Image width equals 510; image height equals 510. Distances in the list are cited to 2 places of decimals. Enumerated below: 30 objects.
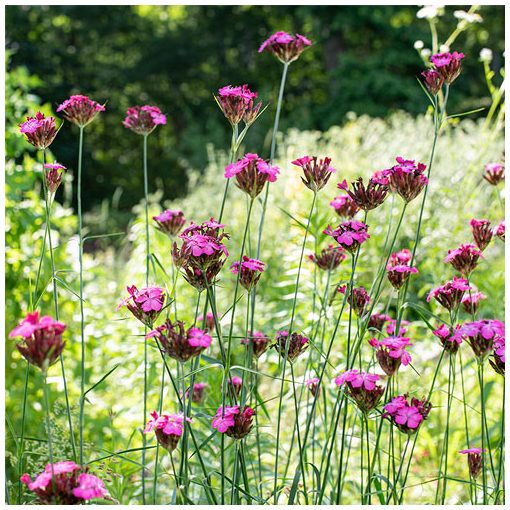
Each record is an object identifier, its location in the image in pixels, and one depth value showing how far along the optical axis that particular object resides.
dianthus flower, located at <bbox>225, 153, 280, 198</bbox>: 1.20
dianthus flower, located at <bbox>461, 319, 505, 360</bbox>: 1.25
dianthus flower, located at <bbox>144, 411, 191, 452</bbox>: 1.09
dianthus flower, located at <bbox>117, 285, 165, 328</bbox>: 1.16
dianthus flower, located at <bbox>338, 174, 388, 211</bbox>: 1.30
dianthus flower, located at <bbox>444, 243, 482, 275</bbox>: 1.46
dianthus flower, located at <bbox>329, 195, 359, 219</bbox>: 1.60
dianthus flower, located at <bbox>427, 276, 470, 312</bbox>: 1.35
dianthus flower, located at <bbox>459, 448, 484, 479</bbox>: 1.47
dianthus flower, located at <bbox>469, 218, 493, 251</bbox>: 1.54
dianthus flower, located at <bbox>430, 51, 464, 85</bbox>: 1.43
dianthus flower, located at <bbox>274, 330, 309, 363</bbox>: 1.35
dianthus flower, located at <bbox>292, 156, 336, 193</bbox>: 1.33
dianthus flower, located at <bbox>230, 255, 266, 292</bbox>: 1.25
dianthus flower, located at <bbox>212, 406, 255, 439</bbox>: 1.13
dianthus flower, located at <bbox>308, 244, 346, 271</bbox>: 1.69
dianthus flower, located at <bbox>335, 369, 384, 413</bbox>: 1.18
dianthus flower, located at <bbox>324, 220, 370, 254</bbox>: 1.28
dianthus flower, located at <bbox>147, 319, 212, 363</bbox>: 1.08
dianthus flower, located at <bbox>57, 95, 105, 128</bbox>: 1.39
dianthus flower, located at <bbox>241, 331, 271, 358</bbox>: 1.43
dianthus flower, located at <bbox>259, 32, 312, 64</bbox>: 1.47
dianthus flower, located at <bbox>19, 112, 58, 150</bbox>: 1.30
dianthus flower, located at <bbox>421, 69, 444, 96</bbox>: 1.44
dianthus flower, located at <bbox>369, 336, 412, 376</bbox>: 1.21
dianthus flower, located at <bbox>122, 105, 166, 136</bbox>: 1.57
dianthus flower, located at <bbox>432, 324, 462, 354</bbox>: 1.31
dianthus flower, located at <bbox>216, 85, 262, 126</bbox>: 1.29
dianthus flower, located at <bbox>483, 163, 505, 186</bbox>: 1.92
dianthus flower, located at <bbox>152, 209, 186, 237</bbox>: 1.51
